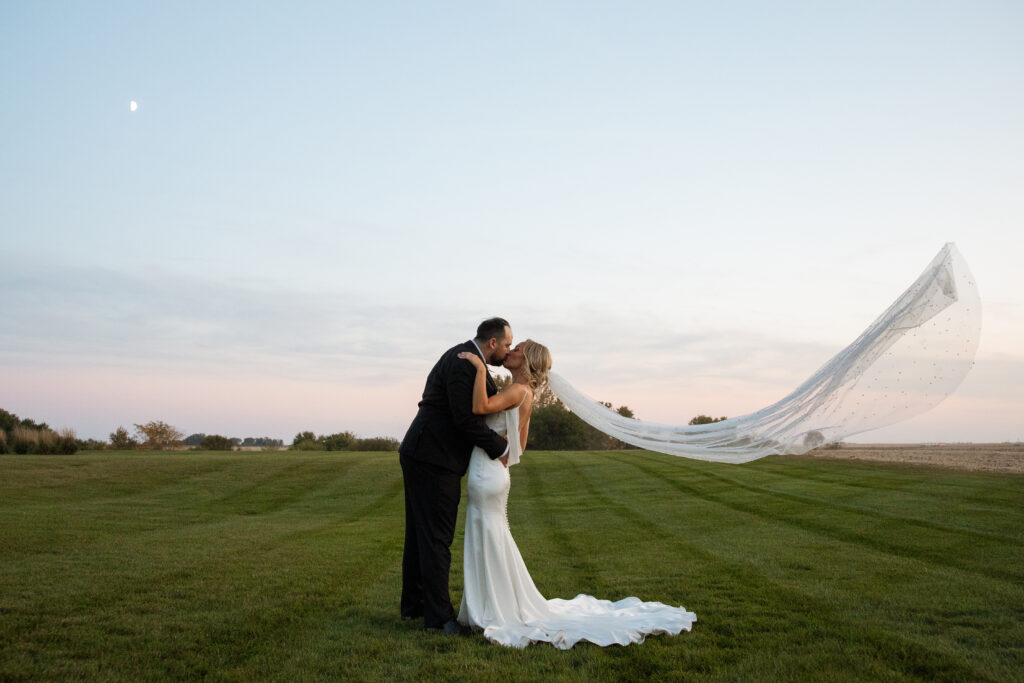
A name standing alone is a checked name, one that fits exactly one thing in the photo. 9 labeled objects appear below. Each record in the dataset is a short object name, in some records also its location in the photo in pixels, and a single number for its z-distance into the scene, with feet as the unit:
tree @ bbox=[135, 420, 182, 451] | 123.54
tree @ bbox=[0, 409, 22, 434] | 135.66
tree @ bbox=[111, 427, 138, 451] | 122.31
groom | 21.61
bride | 20.92
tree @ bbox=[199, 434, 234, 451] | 126.41
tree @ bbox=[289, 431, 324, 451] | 141.06
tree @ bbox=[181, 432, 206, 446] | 129.31
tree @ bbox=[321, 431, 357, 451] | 147.01
